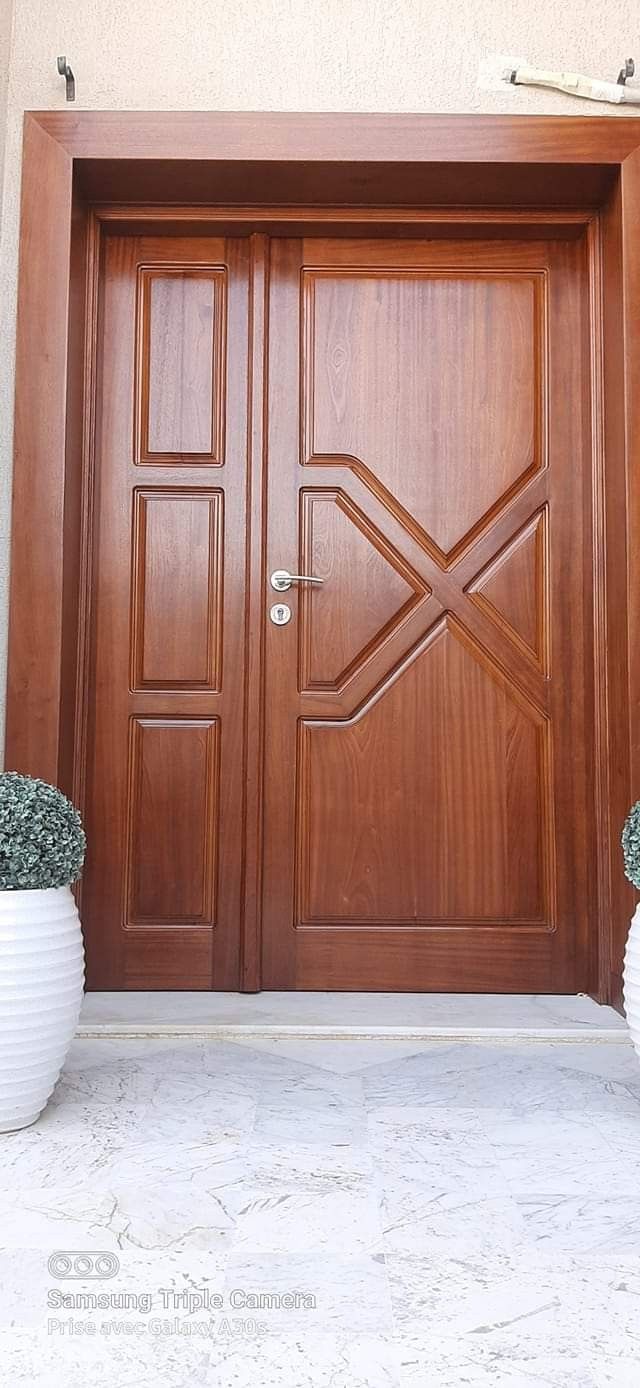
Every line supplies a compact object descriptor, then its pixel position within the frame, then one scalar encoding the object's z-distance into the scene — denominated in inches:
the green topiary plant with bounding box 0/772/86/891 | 68.9
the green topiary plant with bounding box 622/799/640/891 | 72.6
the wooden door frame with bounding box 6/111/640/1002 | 96.9
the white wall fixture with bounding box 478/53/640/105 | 99.1
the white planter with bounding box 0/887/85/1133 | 66.3
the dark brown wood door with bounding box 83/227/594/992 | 104.8
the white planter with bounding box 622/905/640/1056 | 72.1
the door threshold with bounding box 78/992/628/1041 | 90.7
